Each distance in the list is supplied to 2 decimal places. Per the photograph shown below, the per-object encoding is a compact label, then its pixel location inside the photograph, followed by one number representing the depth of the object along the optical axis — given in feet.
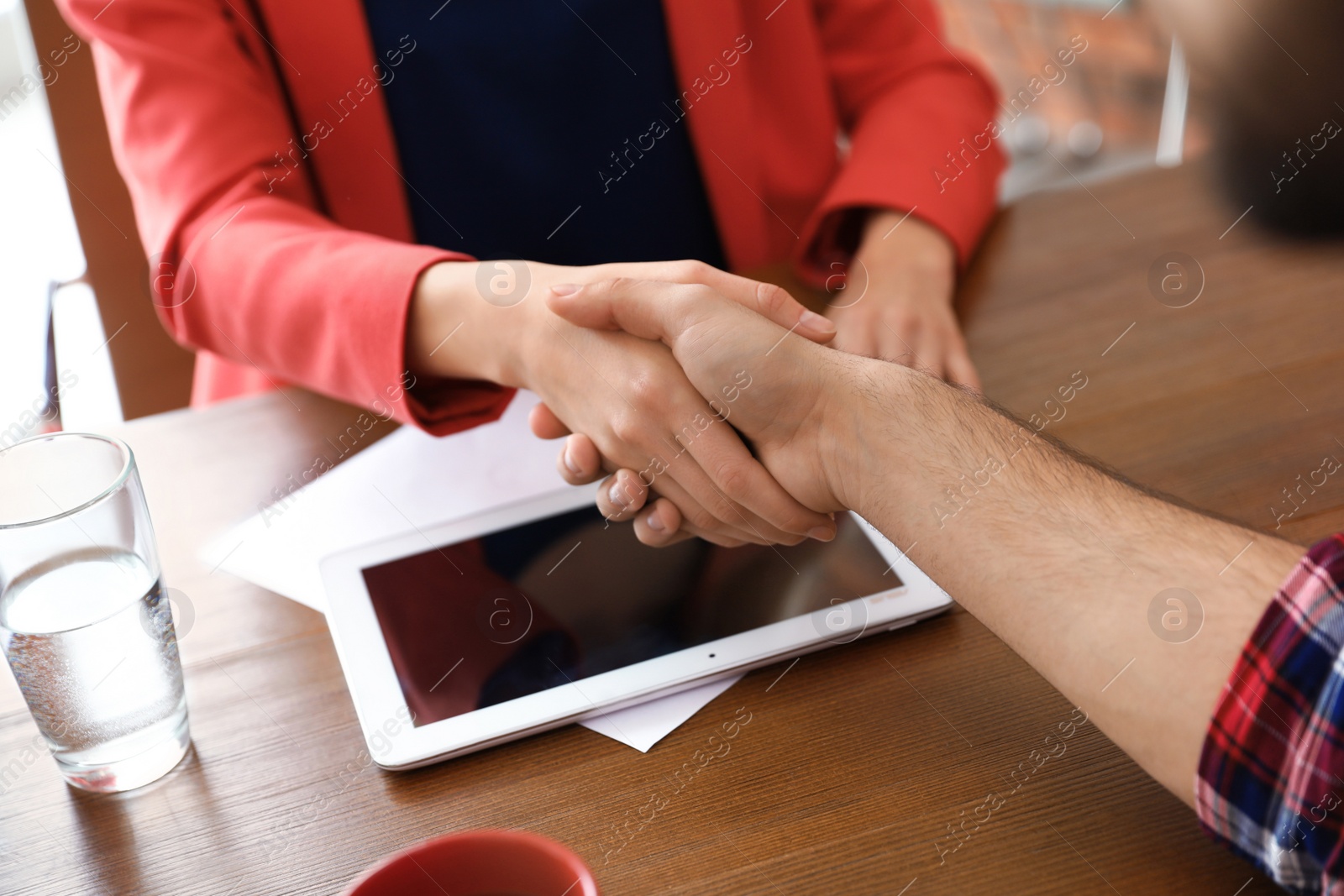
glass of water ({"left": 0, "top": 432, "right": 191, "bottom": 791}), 1.82
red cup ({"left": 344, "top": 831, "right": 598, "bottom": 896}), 1.35
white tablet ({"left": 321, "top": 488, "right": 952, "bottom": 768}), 2.01
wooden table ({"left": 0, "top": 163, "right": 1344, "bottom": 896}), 1.70
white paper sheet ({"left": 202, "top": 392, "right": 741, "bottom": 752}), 2.44
